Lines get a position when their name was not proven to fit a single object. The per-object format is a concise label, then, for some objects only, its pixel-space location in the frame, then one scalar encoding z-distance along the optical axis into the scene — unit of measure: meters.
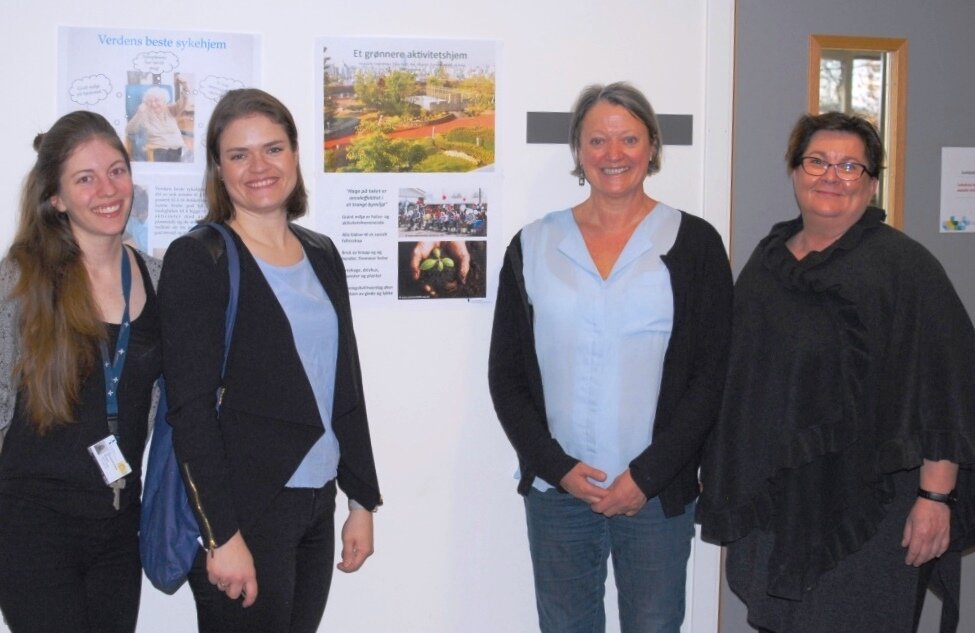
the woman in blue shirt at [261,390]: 1.64
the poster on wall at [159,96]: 2.27
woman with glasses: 1.89
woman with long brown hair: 1.67
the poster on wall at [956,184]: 2.58
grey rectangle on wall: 2.43
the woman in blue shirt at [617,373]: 1.99
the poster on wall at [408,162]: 2.37
